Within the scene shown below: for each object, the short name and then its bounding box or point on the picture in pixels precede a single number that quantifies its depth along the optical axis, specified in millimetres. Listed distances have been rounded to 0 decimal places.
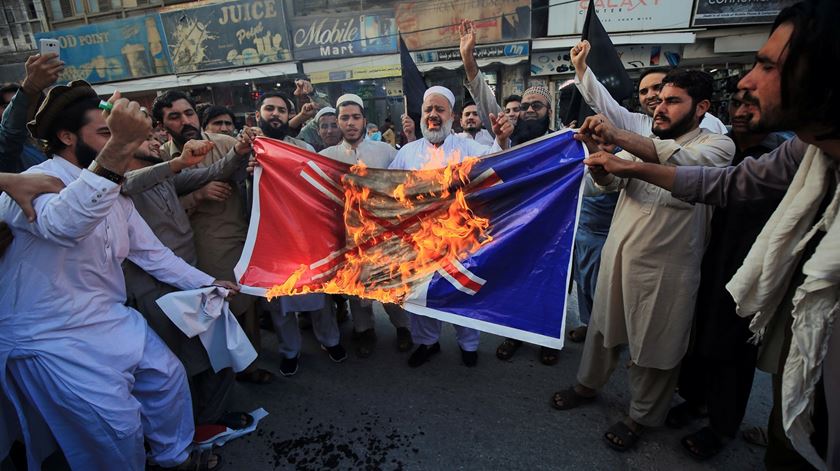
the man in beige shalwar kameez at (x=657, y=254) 2365
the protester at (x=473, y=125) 5496
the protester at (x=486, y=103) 3682
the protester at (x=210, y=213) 3457
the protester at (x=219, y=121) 4188
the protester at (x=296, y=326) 3645
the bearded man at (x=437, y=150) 3695
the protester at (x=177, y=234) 2793
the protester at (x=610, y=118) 3318
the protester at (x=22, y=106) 2824
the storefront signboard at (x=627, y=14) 13477
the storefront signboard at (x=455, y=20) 14148
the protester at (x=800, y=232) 1417
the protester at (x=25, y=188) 1899
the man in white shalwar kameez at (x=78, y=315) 1899
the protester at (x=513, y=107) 5374
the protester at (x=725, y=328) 2443
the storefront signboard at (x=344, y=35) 15594
